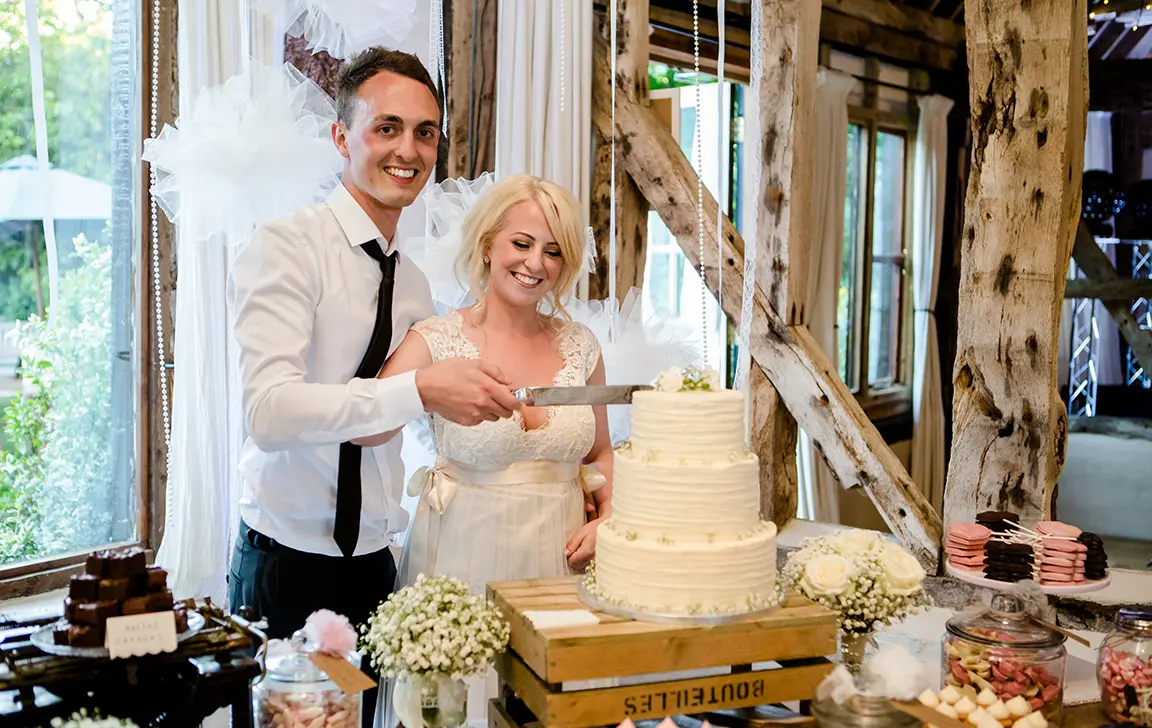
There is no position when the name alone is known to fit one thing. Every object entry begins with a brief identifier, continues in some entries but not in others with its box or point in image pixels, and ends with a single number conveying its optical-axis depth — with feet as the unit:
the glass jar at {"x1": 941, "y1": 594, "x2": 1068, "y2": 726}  6.67
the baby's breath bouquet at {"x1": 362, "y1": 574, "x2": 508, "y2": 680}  5.79
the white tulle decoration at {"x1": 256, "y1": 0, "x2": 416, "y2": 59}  11.66
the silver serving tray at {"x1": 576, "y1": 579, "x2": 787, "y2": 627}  5.90
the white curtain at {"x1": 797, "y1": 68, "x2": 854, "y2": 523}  20.49
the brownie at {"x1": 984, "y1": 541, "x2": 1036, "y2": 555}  8.33
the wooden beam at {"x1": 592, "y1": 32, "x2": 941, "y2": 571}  13.14
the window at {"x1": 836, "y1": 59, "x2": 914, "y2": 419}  23.24
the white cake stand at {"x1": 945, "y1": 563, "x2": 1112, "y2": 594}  8.20
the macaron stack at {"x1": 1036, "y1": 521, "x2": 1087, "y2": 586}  8.32
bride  7.89
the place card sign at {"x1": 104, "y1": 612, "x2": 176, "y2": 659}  5.15
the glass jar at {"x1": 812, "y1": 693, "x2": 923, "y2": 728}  5.68
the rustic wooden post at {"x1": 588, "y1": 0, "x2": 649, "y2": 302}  14.52
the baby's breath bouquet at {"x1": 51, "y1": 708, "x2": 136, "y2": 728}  4.97
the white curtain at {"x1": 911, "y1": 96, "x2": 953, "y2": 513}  24.21
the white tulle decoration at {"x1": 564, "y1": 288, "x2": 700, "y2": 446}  12.26
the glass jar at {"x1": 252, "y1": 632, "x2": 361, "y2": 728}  5.71
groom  7.33
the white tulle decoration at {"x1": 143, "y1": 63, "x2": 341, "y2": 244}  10.26
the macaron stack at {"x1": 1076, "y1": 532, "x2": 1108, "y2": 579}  8.38
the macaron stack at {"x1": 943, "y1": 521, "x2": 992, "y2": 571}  8.43
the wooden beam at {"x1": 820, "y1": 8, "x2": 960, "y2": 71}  20.88
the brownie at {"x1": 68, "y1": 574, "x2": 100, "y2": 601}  5.26
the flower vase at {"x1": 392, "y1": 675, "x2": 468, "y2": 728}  5.97
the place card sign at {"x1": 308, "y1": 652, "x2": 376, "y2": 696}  5.56
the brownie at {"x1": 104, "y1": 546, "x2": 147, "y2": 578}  5.30
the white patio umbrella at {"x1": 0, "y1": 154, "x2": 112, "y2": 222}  10.92
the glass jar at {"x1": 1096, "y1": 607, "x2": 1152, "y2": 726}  6.67
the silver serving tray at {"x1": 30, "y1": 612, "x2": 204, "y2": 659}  5.13
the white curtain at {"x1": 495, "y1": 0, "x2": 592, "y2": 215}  13.37
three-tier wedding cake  5.98
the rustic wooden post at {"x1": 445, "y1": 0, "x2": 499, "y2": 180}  13.66
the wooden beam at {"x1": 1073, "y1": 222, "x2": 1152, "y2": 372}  24.56
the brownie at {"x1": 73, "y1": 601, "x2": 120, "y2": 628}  5.21
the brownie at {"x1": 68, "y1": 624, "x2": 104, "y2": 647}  5.17
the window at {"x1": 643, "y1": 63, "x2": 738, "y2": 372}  20.84
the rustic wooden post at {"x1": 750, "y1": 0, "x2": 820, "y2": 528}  13.57
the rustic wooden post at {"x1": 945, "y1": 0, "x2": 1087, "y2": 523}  11.31
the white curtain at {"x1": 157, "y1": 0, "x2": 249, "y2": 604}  11.16
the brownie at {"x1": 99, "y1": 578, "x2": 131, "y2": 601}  5.26
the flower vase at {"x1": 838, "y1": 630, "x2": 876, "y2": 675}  7.10
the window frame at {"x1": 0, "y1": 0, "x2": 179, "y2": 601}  11.71
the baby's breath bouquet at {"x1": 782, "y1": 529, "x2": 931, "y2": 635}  6.93
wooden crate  5.68
